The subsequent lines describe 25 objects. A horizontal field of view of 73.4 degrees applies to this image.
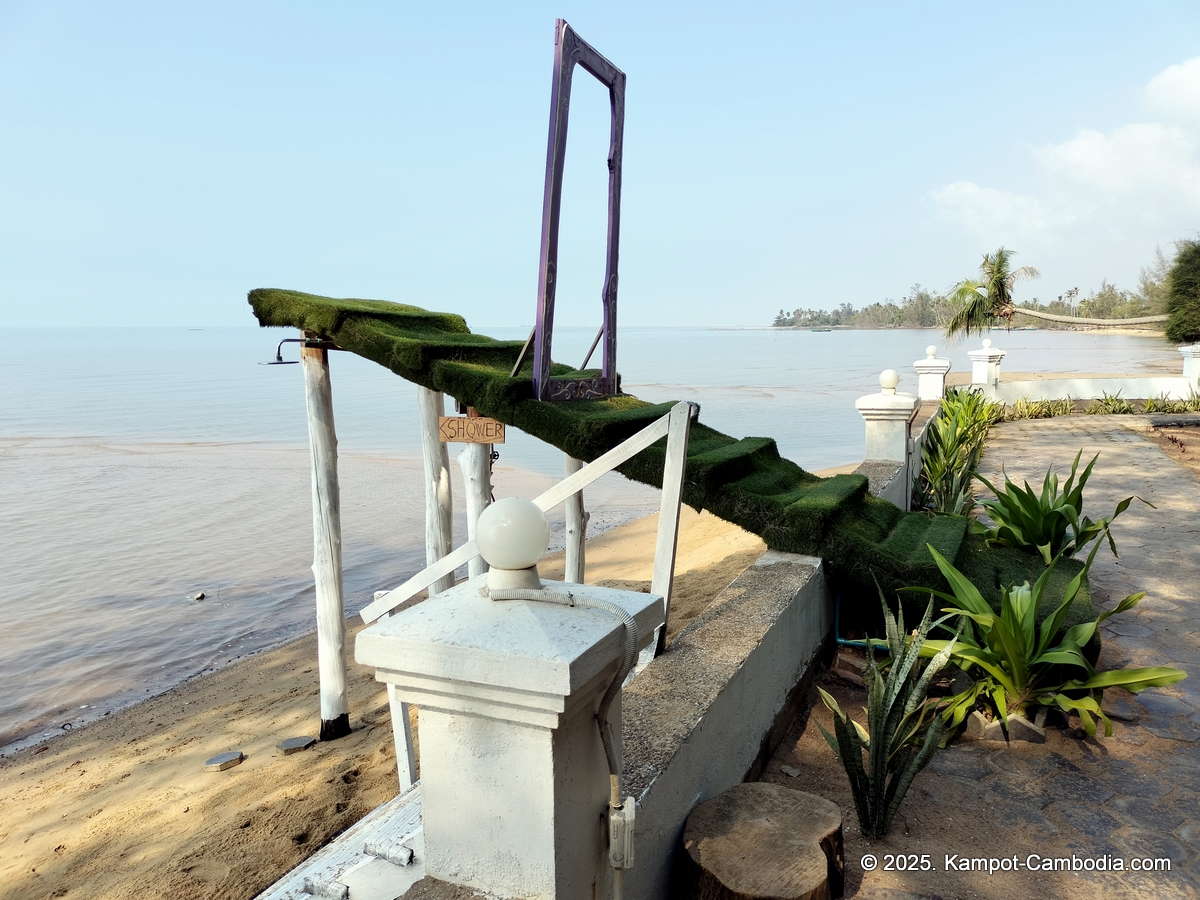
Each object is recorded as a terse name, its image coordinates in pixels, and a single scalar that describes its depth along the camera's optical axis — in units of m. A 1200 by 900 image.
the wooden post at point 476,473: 5.39
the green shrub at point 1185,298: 14.76
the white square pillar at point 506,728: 1.41
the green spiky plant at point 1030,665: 3.26
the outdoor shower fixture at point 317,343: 5.20
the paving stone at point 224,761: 5.35
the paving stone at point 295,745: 5.43
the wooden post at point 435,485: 6.00
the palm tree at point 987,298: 23.02
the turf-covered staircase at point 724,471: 4.12
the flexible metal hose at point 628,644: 1.57
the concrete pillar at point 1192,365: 16.19
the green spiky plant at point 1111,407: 15.85
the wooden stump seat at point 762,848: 1.93
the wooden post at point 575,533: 5.76
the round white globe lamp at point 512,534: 1.52
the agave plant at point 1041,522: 4.69
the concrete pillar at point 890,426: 6.88
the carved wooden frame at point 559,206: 4.29
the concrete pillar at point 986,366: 16.56
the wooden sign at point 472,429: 5.07
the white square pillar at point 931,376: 12.46
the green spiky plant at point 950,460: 7.29
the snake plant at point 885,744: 2.65
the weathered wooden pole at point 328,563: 5.40
